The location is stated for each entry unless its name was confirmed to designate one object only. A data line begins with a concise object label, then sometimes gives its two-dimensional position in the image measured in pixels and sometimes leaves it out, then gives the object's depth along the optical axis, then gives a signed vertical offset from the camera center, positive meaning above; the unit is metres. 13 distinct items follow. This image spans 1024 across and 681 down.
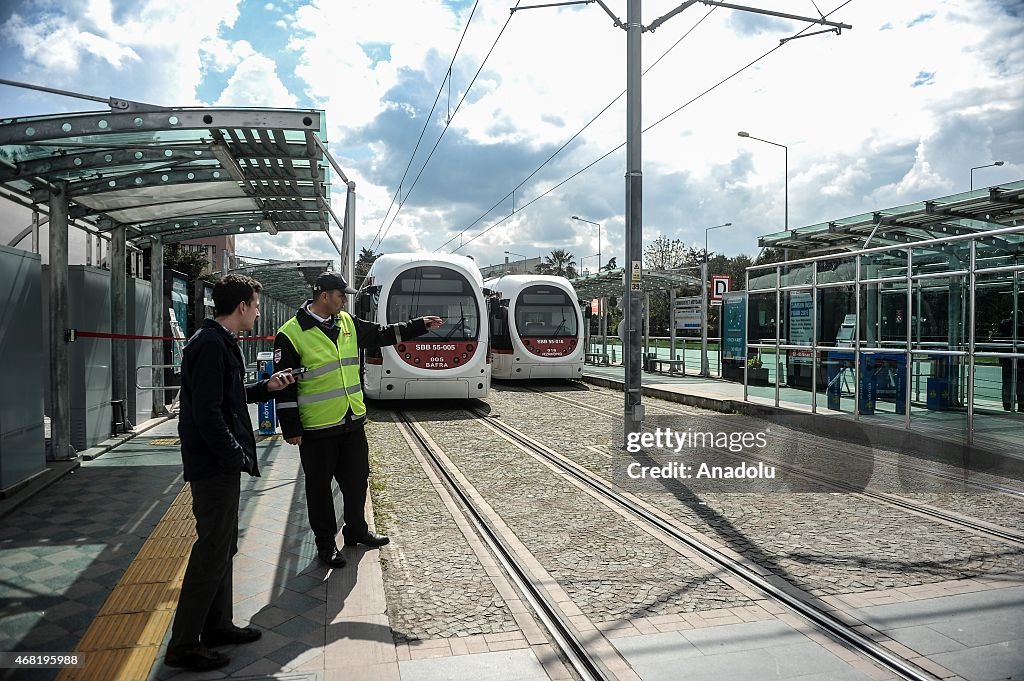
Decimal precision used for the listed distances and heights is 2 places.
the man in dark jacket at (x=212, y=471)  3.61 -0.64
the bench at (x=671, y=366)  23.55 -0.95
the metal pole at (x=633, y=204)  12.12 +2.14
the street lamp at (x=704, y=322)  22.12 +0.42
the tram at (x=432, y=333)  13.98 +0.15
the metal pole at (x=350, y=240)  10.91 +1.39
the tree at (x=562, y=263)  84.31 +8.37
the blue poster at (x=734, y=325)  20.16 +0.31
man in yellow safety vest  5.09 -0.44
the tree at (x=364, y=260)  83.75 +8.76
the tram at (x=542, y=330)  19.09 +0.17
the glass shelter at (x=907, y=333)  11.79 +0.05
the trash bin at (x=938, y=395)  12.84 -0.99
